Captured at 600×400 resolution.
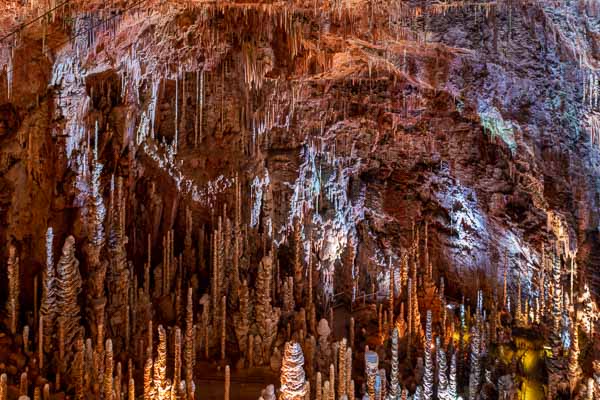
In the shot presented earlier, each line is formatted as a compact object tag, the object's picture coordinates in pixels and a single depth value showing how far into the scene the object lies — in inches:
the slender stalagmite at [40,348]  324.2
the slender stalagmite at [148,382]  313.4
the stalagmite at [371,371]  320.5
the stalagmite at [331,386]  314.2
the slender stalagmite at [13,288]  339.6
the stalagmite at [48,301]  335.0
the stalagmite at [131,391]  298.6
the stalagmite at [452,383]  350.6
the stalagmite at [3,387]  266.8
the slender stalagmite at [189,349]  324.5
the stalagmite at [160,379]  312.2
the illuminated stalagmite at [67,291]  343.3
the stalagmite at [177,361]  331.3
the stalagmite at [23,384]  283.3
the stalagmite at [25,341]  327.6
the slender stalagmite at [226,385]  335.6
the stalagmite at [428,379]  354.6
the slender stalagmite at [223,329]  431.7
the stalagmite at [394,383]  341.1
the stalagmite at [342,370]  339.3
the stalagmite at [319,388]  310.7
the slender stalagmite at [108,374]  303.0
